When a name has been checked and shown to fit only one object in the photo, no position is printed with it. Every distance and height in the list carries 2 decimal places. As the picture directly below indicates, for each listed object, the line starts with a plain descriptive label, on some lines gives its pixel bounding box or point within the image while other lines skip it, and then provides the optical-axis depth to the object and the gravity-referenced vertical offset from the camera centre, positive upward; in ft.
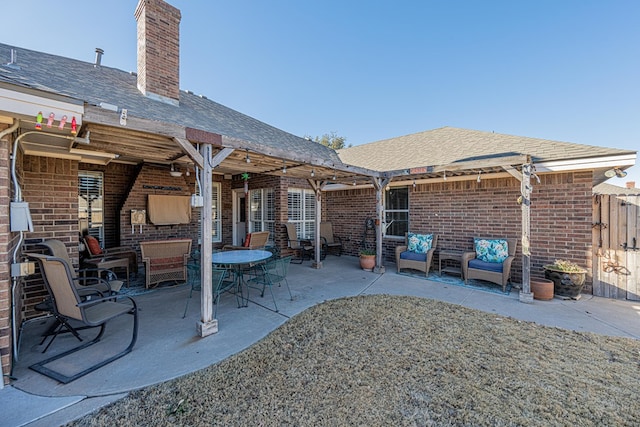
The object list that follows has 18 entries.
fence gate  16.17 -2.31
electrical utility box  8.63 -0.18
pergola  10.11 +3.16
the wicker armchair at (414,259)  21.58 -4.18
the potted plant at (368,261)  23.90 -4.73
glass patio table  14.85 -2.96
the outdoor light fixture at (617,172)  15.96 +2.45
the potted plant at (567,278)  16.01 -4.31
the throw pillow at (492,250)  19.39 -3.05
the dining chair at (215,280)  12.69 -3.58
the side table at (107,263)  16.92 -3.53
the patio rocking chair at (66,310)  8.55 -3.63
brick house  9.56 +2.81
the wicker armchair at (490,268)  17.85 -4.21
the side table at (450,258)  21.43 -4.07
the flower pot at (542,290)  16.21 -5.07
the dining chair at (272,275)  14.55 -3.79
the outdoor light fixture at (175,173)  21.01 +3.22
